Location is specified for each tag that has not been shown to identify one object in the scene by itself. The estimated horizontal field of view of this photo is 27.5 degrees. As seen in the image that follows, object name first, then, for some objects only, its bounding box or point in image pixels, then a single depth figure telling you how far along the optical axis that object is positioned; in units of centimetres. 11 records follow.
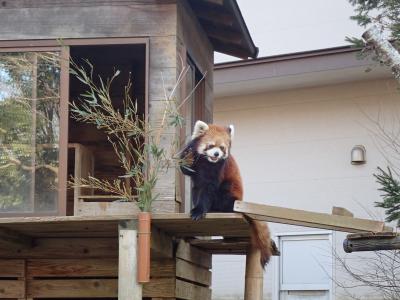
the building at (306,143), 1135
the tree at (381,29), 729
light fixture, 1145
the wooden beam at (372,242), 661
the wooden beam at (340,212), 671
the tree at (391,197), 862
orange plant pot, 602
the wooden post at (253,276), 745
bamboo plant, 629
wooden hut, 686
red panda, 648
